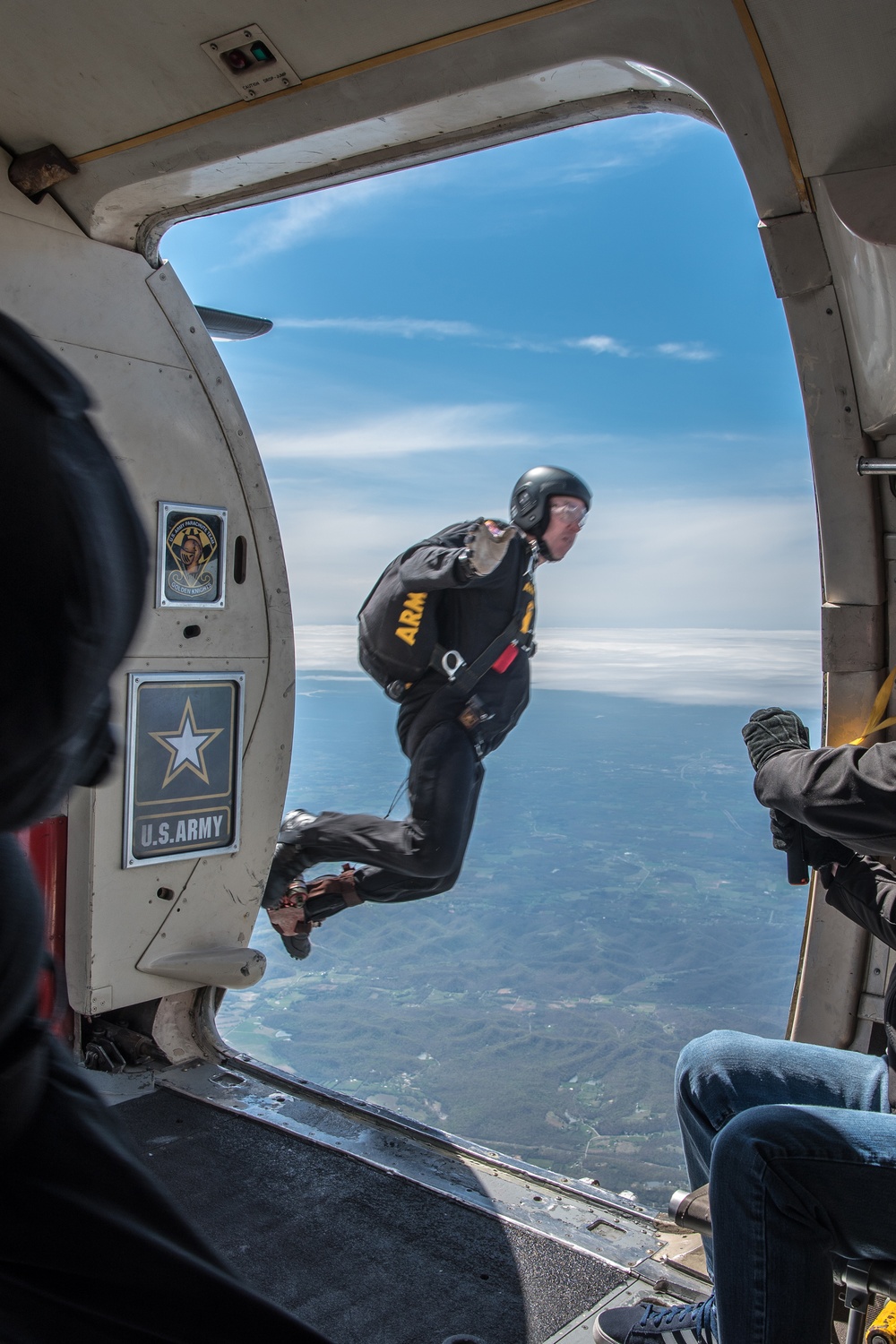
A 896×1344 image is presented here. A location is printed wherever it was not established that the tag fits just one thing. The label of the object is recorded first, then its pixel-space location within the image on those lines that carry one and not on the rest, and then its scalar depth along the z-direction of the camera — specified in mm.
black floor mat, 1954
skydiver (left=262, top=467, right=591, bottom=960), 3914
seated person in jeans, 1308
